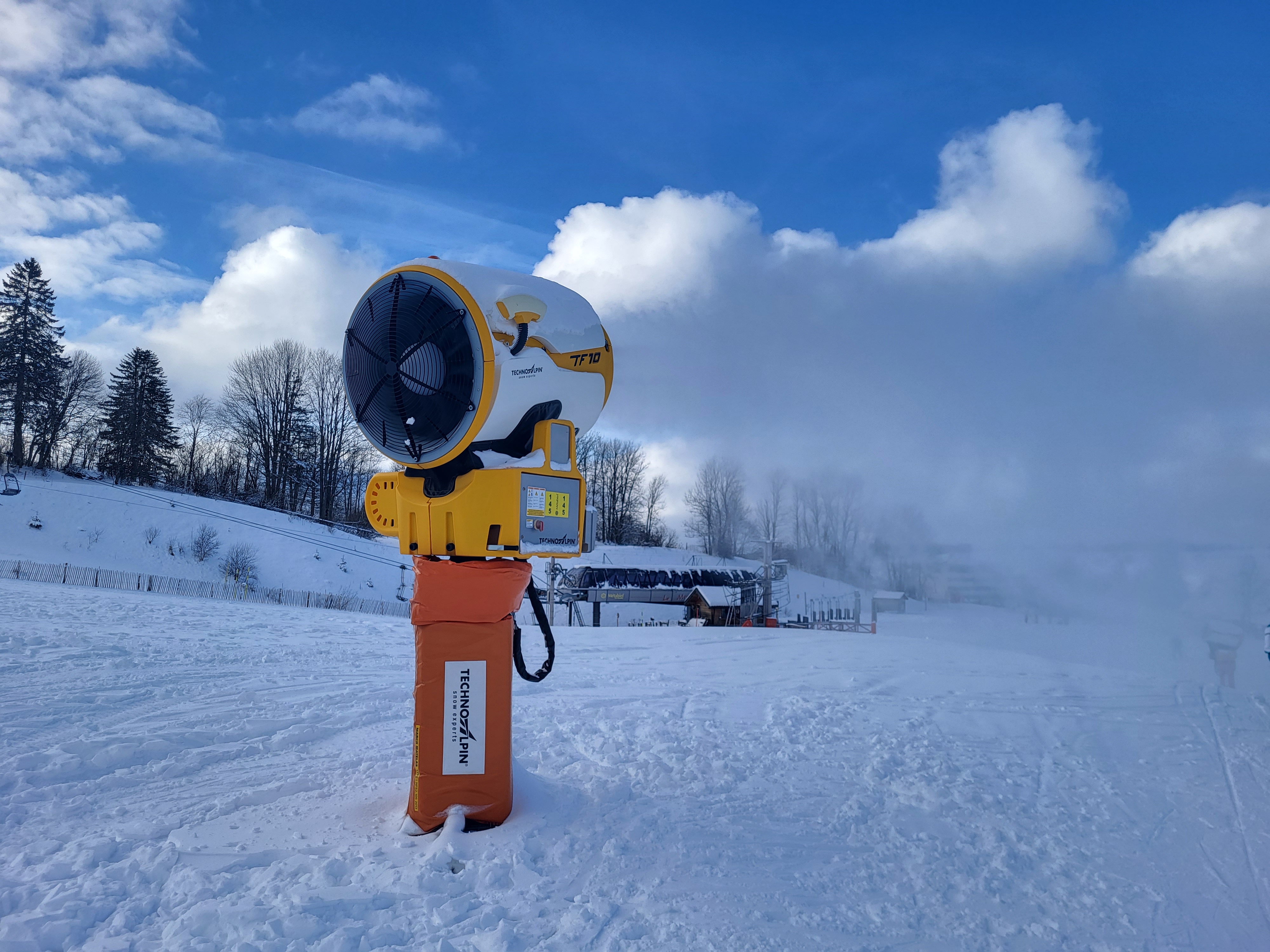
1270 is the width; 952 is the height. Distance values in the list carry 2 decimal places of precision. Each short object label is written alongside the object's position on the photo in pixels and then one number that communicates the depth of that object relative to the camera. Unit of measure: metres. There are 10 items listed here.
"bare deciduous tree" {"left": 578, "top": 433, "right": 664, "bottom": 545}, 56.66
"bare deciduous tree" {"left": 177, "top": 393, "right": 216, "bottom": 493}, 49.91
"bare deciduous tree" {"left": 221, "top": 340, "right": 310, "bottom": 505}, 46.09
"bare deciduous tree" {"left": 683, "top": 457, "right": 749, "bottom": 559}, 43.75
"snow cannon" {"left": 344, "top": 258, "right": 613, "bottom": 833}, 3.03
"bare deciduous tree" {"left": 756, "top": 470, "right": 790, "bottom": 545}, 28.53
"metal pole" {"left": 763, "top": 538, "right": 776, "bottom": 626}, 28.09
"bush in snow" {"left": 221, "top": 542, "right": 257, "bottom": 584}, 28.70
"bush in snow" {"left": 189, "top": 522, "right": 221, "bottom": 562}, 29.80
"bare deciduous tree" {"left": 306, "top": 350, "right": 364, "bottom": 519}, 46.28
